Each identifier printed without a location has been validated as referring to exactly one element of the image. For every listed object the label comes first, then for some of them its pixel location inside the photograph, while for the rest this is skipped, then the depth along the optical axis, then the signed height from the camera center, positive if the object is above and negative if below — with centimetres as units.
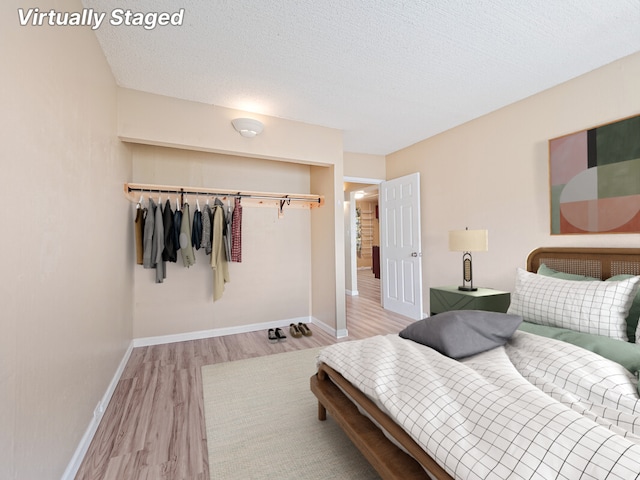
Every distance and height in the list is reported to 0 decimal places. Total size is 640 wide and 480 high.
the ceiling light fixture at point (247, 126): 286 +118
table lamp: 279 -1
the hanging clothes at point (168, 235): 311 +11
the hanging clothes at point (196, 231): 325 +15
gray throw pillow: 146 -48
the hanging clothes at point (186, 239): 315 +6
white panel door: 411 -7
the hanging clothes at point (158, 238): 303 +7
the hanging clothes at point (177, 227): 316 +19
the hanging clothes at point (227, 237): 340 +8
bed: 76 -57
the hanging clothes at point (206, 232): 329 +14
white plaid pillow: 171 -42
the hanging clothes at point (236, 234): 344 +12
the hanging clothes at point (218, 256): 332 -14
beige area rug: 147 -115
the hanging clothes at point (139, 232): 302 +13
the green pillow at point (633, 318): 174 -49
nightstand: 264 -56
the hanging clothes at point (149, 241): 300 +4
